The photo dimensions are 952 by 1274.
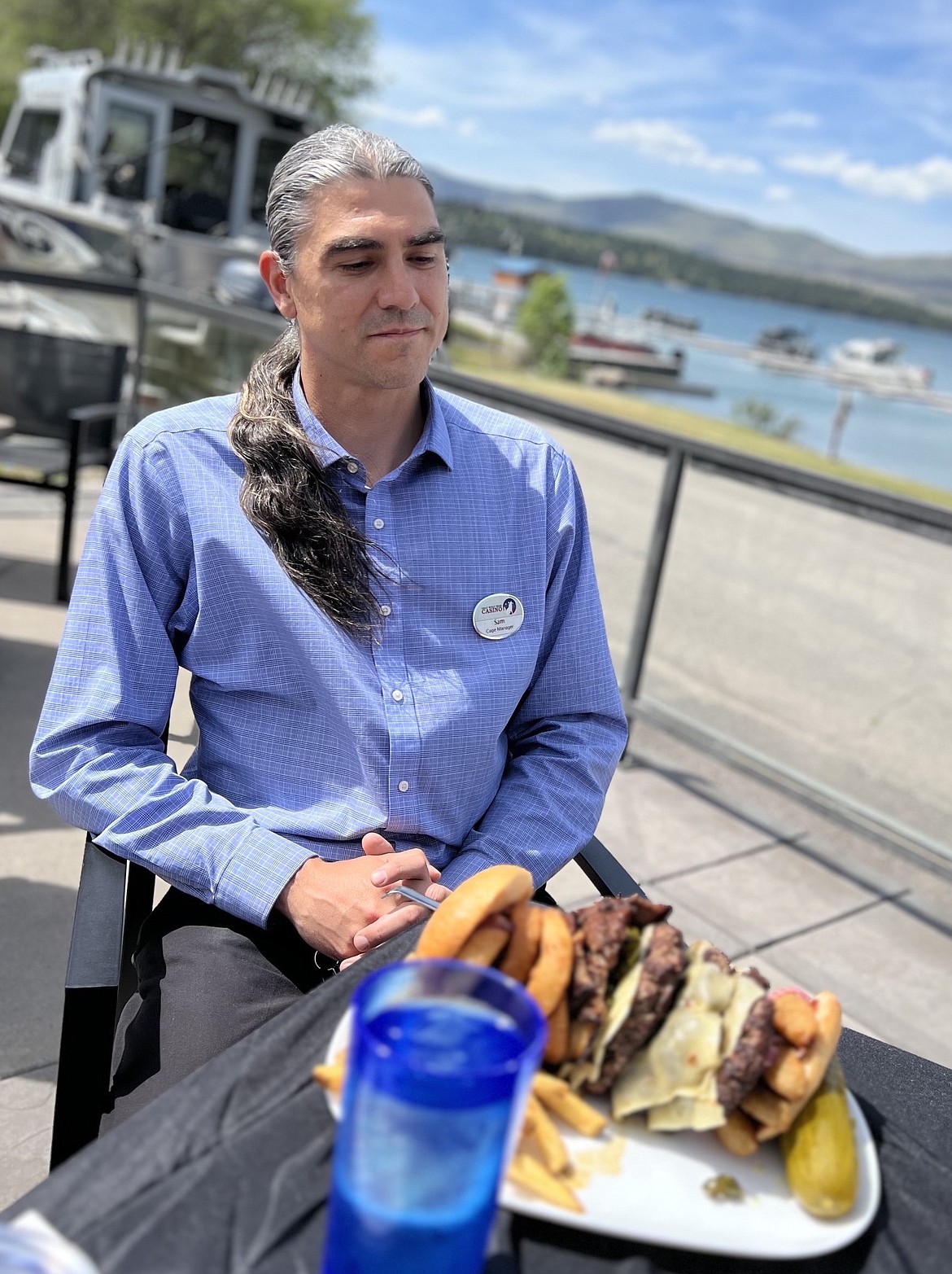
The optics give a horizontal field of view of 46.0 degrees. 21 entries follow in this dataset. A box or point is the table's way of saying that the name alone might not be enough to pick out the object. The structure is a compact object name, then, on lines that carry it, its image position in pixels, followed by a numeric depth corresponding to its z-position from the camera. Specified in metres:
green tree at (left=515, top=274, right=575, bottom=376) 34.88
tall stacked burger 0.96
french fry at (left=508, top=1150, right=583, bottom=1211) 0.88
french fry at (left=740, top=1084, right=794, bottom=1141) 0.96
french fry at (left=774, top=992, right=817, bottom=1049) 0.97
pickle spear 0.93
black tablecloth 0.84
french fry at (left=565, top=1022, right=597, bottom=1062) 0.97
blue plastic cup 0.70
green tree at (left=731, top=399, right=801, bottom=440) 26.53
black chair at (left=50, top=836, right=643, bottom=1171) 1.36
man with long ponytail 1.64
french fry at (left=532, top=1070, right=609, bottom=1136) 0.95
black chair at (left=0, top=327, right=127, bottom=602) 4.82
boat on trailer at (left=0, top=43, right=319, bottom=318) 14.12
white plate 0.88
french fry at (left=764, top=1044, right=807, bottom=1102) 0.95
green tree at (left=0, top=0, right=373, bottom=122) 35.28
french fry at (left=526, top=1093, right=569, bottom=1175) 0.91
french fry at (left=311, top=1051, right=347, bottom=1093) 0.94
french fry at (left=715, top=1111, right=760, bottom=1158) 0.97
